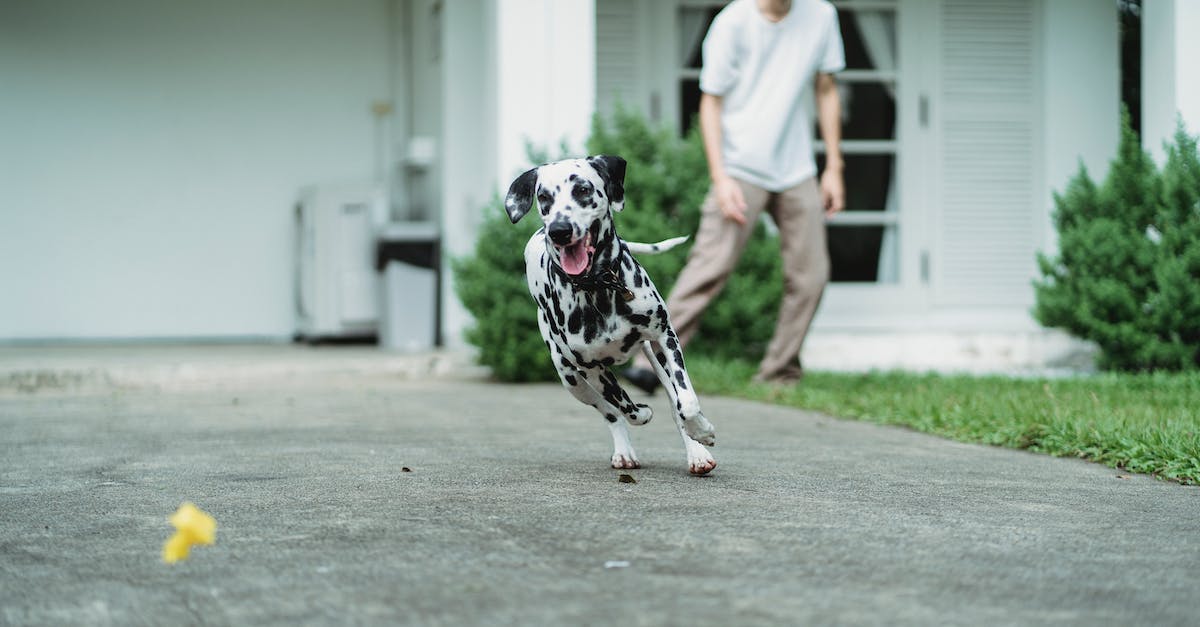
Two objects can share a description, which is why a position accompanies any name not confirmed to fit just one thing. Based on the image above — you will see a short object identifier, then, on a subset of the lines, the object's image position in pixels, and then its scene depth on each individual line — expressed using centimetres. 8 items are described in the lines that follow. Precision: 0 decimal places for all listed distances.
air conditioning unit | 1032
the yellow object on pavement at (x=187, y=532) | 249
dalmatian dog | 362
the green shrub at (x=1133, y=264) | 691
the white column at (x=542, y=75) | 834
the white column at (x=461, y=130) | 960
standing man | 651
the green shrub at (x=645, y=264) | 750
